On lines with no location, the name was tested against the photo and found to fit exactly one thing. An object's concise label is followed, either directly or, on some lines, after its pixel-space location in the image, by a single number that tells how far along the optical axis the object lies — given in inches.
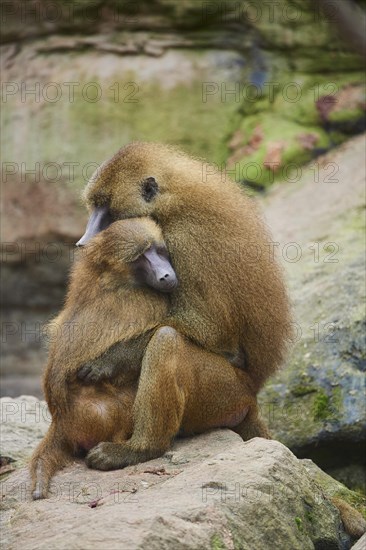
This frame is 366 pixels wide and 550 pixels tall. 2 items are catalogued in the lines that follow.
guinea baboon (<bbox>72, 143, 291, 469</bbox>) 445.7
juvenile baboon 454.6
